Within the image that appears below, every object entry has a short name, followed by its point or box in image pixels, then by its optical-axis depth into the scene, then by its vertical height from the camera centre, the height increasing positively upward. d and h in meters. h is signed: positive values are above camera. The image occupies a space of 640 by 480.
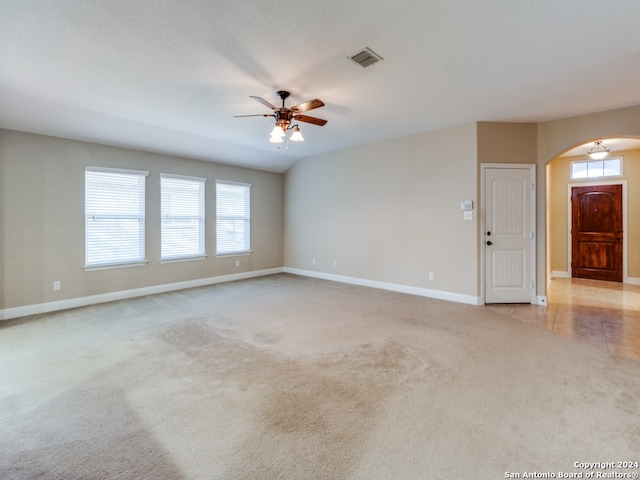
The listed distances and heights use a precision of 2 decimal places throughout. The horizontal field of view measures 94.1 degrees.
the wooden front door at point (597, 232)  6.21 +0.18
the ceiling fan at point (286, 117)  3.32 +1.47
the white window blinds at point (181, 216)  5.68 +0.50
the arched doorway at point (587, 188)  5.97 +0.84
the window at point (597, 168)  6.20 +1.56
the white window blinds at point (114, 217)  4.80 +0.42
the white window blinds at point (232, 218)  6.55 +0.54
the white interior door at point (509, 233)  4.65 +0.12
